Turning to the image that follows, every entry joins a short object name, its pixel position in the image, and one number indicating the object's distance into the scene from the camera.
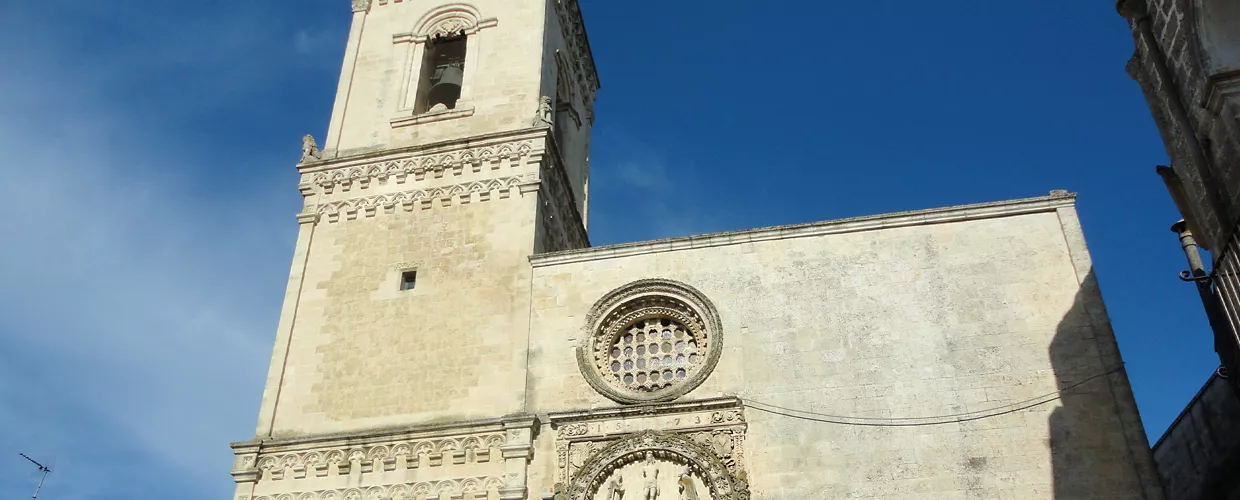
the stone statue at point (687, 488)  12.66
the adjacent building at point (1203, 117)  9.80
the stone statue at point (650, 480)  12.74
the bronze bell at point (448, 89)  20.75
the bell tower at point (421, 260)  13.80
